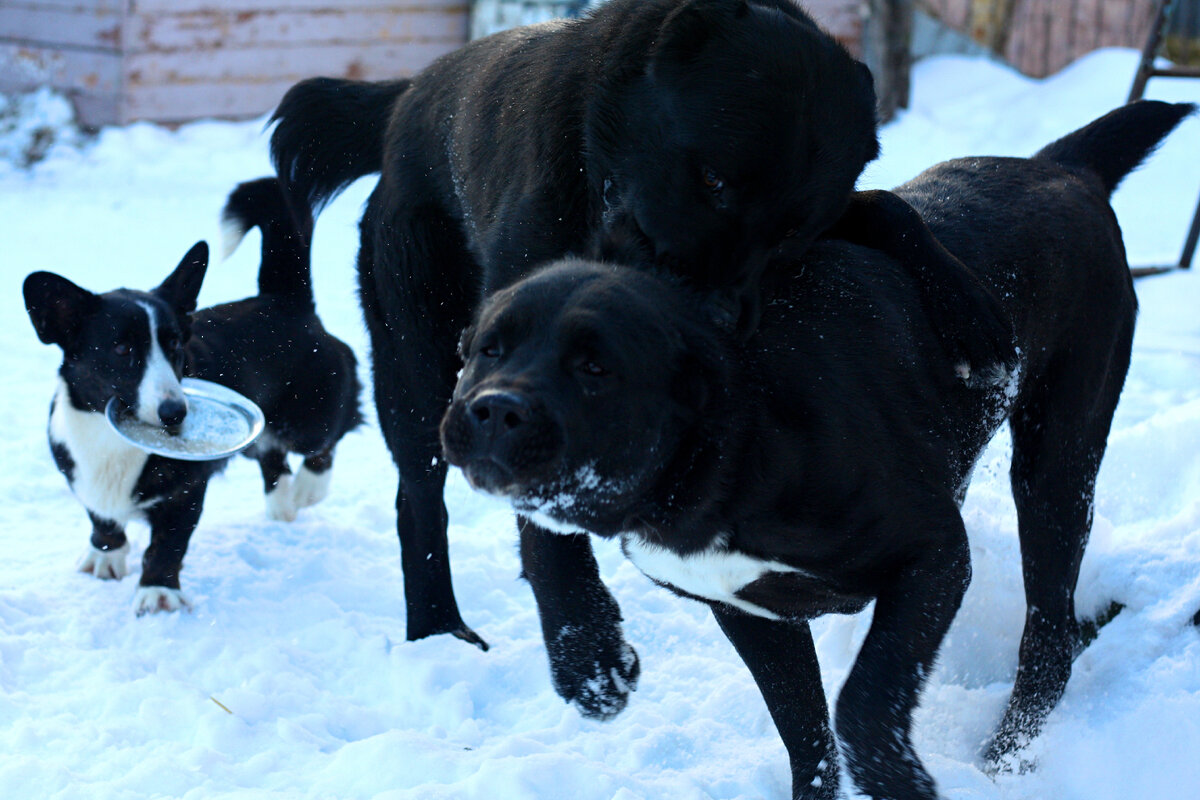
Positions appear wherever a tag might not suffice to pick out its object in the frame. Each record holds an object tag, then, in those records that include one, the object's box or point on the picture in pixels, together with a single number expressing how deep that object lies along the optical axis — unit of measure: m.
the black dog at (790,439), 2.06
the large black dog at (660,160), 2.57
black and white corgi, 4.04
